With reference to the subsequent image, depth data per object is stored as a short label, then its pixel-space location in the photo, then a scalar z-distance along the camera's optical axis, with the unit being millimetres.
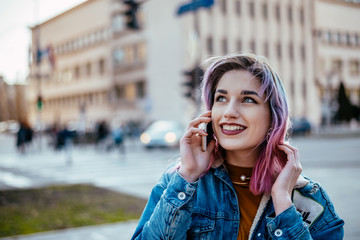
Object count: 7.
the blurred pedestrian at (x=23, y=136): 25141
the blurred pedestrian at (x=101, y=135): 25984
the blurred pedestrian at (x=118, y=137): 21656
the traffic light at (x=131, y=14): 13266
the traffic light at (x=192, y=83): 14625
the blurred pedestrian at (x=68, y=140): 18438
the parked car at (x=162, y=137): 24391
